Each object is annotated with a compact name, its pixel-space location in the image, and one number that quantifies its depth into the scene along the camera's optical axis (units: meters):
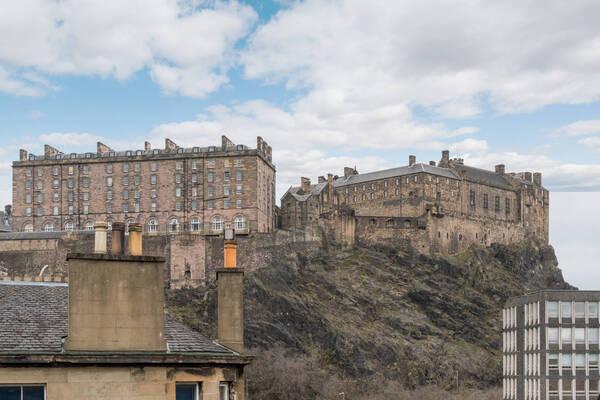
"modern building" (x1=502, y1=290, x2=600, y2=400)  77.19
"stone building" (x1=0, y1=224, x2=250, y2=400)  14.87
